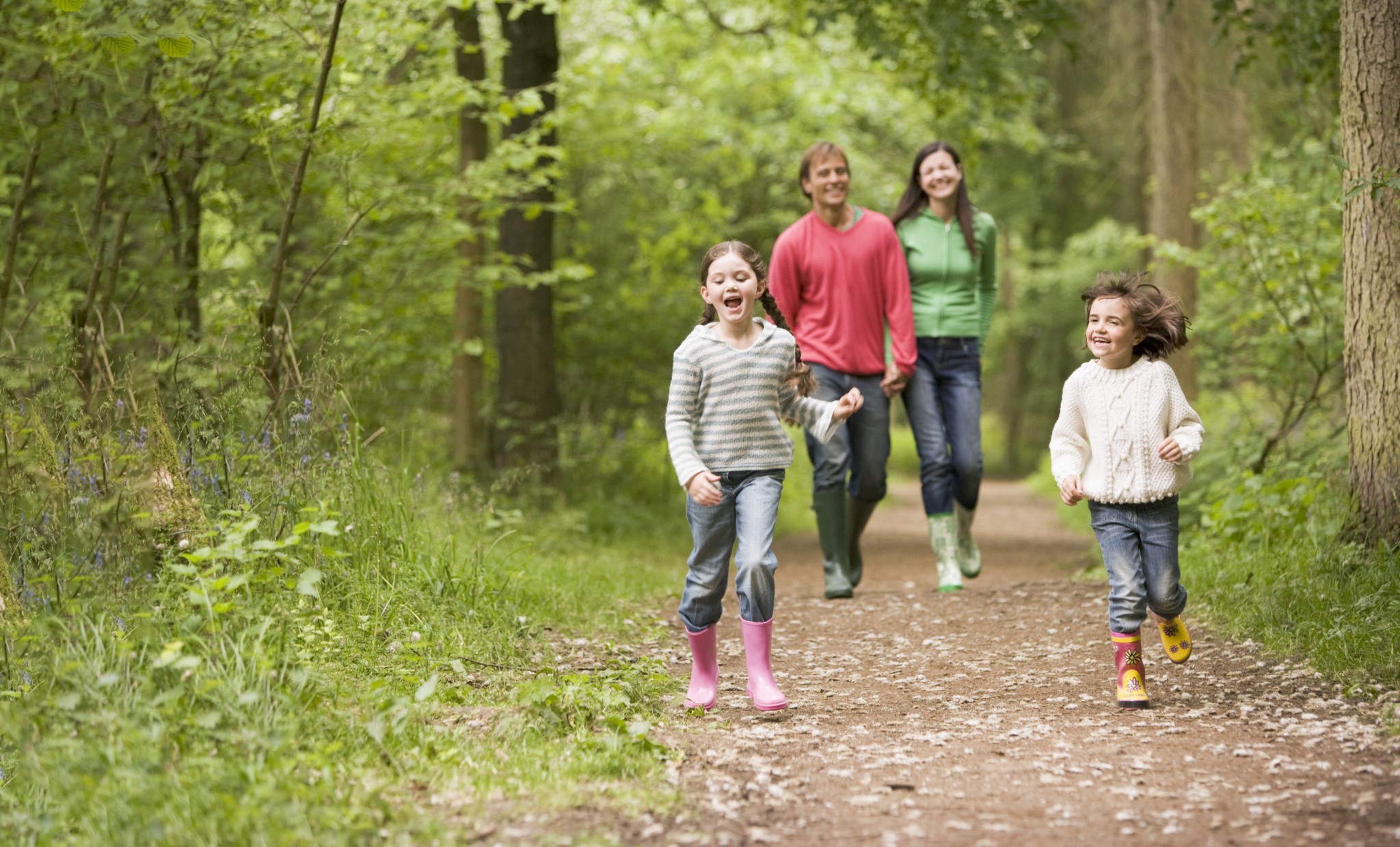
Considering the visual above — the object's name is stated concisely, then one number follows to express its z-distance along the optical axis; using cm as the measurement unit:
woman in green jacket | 1412
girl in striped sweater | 915
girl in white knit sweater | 922
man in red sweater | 1344
